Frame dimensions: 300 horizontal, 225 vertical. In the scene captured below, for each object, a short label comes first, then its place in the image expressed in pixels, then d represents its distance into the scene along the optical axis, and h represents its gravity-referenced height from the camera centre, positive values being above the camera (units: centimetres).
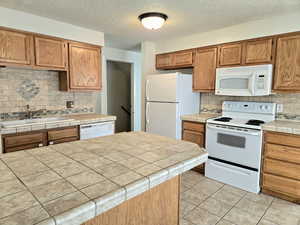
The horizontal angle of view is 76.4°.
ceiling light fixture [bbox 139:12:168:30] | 244 +101
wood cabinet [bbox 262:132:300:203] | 229 -83
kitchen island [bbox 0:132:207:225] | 73 -41
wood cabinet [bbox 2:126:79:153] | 221 -53
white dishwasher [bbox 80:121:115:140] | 283 -50
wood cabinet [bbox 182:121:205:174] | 312 -59
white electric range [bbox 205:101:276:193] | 254 -64
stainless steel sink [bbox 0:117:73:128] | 260 -36
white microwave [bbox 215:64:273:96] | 262 +27
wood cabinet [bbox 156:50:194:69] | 348 +74
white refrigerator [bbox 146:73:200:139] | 323 -7
